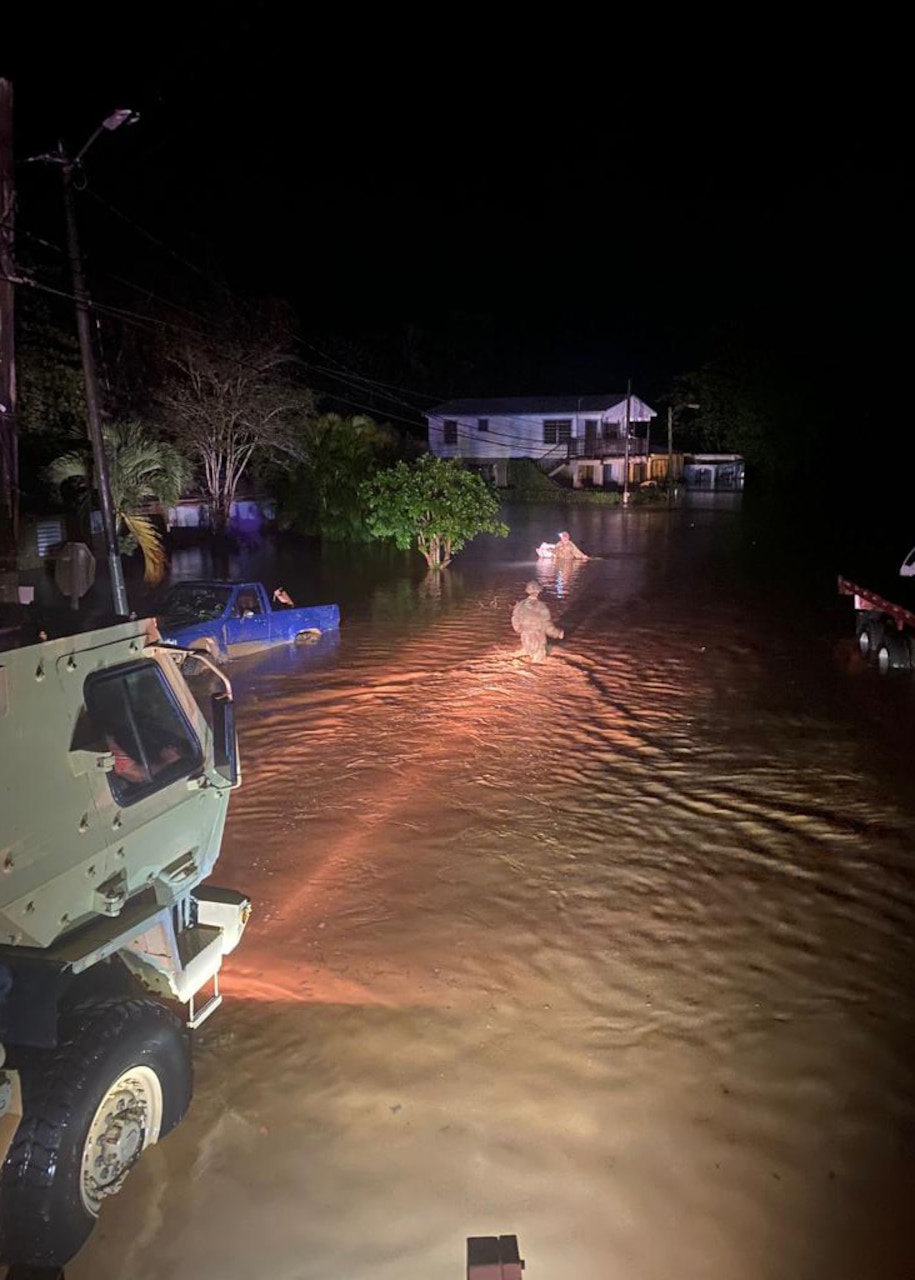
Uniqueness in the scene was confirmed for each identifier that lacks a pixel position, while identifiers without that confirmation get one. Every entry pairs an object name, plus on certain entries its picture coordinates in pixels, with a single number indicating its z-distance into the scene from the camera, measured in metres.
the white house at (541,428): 59.53
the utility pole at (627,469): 52.44
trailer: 14.59
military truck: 3.66
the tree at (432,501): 24.55
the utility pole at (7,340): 9.26
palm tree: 23.24
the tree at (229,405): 31.19
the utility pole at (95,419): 13.28
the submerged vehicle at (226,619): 14.28
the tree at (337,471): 33.78
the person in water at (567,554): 28.02
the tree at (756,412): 67.56
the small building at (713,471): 67.81
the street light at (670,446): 60.84
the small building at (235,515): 35.81
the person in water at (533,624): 15.15
